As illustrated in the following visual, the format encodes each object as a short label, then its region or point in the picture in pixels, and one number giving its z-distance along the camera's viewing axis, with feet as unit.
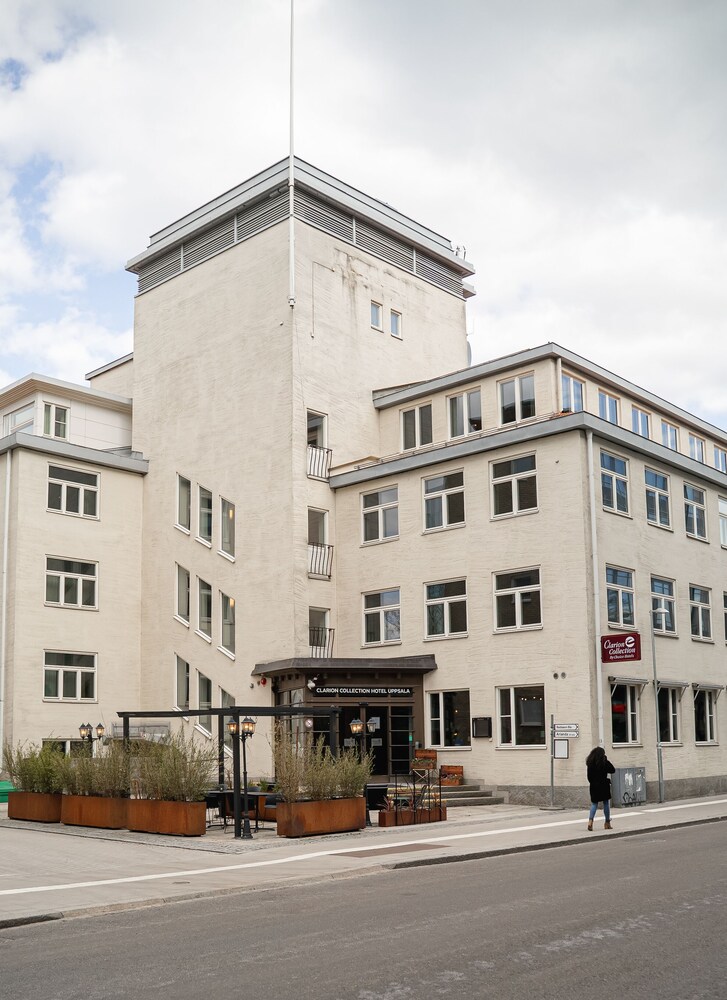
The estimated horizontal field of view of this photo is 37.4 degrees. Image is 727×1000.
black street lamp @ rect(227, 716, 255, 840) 64.47
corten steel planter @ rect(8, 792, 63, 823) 77.71
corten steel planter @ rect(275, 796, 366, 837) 65.62
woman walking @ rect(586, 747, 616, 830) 69.05
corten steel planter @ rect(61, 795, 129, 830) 71.77
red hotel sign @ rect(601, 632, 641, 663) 86.45
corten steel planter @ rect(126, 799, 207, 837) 66.80
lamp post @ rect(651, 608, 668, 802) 93.56
